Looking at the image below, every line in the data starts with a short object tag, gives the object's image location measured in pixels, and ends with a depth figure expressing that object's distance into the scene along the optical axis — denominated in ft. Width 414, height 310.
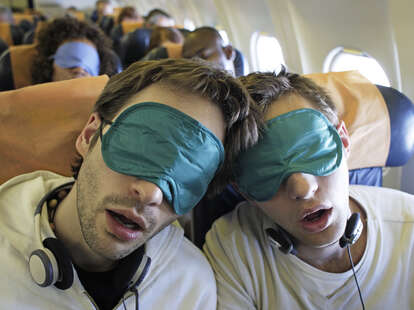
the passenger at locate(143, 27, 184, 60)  11.10
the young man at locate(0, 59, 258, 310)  2.81
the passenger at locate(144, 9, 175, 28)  16.05
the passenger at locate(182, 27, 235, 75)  8.09
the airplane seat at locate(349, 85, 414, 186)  4.65
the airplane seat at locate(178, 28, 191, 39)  13.11
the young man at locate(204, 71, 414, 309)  3.19
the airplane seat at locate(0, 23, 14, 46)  16.30
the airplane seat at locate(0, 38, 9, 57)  10.13
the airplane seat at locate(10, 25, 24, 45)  16.62
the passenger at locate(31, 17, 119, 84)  7.31
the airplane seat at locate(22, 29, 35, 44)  13.51
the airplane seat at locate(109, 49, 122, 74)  8.17
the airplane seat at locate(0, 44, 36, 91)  6.99
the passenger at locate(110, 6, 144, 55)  20.18
